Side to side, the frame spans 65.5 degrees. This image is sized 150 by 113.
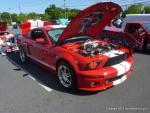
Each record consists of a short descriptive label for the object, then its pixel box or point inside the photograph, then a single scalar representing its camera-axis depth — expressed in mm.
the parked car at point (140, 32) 4986
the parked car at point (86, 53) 2424
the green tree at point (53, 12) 41077
